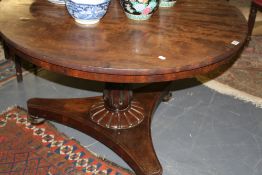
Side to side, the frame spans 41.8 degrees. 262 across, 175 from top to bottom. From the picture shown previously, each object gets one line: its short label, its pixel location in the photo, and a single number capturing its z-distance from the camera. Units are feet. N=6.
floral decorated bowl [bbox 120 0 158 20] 4.16
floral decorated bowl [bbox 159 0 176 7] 4.89
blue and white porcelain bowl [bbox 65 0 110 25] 4.03
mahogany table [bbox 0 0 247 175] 3.52
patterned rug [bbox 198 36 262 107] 6.93
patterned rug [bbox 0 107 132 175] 5.01
